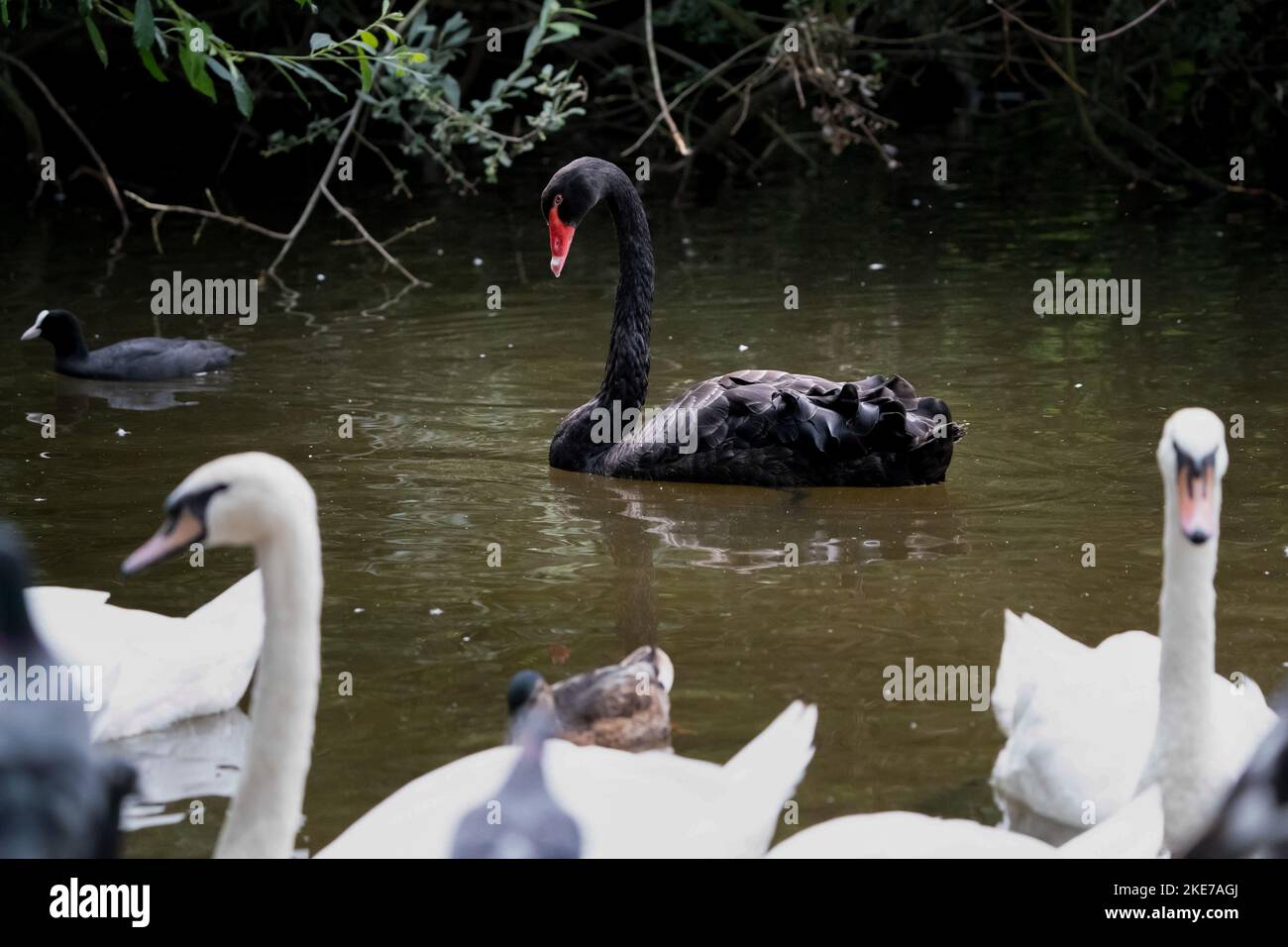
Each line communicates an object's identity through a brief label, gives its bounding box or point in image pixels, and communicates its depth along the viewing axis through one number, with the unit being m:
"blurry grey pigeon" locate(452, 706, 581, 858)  3.53
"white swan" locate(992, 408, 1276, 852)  3.94
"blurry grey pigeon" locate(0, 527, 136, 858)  2.57
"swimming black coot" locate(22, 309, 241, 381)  9.79
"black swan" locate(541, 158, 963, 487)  7.43
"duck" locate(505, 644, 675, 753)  4.98
